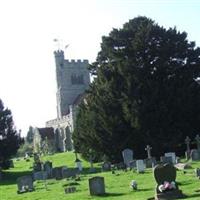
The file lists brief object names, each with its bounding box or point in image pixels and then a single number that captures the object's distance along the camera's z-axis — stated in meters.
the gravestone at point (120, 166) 37.26
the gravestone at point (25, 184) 30.96
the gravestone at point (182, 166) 30.41
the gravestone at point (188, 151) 38.72
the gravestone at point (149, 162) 35.00
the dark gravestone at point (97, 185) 24.36
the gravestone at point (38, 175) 36.95
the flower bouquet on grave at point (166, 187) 19.91
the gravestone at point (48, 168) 39.45
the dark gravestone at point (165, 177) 19.94
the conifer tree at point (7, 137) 53.21
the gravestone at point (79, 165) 42.22
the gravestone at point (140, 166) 32.12
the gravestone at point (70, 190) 26.42
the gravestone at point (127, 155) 38.69
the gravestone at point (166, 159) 33.64
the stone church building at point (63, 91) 100.44
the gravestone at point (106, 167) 38.81
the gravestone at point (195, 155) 36.13
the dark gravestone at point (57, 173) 35.94
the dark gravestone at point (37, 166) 45.33
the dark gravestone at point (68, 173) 35.50
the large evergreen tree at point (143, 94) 44.41
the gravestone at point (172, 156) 34.44
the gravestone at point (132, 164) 35.38
